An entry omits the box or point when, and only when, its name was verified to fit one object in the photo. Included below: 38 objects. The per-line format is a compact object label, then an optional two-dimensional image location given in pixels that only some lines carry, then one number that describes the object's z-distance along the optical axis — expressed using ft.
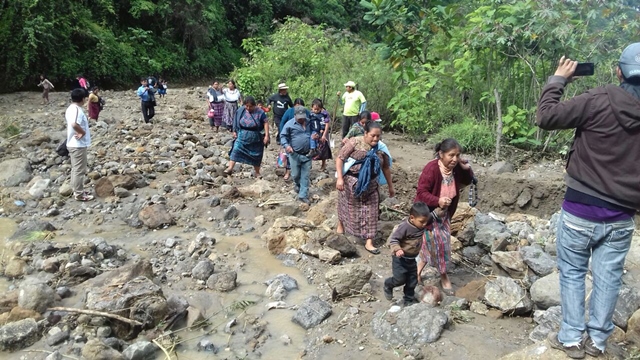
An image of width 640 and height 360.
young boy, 13.12
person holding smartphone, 8.23
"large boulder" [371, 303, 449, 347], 11.74
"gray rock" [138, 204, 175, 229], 22.35
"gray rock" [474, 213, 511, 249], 17.90
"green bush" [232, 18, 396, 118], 41.81
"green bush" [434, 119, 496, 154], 31.91
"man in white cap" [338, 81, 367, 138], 33.27
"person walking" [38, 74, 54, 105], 55.42
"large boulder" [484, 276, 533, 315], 12.93
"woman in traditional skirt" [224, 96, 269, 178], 26.13
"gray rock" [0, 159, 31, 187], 28.30
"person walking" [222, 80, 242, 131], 39.27
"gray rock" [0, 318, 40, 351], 12.84
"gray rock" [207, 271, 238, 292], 16.19
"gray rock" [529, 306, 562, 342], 11.39
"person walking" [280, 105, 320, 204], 22.53
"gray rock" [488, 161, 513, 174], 27.91
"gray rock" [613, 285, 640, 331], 11.25
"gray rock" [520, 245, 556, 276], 14.20
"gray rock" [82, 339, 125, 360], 11.90
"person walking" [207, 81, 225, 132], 40.81
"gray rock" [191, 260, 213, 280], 16.98
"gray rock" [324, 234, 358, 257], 17.76
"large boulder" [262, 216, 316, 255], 18.93
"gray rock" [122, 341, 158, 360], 12.38
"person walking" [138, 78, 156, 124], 39.34
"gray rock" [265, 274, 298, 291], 16.00
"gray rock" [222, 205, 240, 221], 22.71
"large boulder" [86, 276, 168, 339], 13.62
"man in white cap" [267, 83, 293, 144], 31.91
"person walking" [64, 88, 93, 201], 23.17
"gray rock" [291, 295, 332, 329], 13.57
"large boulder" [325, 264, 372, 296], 14.71
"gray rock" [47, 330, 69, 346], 13.09
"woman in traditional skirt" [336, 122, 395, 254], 17.21
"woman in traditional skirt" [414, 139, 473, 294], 13.51
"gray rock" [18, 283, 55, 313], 14.20
